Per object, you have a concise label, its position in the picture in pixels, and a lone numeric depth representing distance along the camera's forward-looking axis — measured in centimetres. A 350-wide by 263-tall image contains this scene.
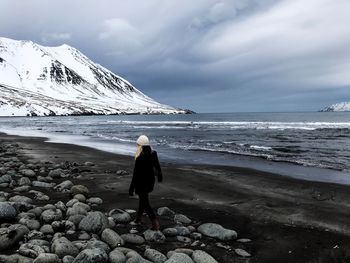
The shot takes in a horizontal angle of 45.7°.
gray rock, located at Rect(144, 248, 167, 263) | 804
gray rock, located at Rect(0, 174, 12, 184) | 1496
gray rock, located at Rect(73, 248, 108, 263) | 741
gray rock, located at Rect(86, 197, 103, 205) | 1266
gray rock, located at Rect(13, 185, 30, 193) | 1384
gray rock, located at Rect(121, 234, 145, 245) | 913
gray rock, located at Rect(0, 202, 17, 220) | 984
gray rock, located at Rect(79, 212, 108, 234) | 956
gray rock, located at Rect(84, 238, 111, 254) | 822
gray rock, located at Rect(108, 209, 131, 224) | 1061
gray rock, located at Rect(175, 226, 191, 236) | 977
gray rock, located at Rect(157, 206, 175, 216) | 1148
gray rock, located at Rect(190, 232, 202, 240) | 962
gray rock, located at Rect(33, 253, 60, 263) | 743
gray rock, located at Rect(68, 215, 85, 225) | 994
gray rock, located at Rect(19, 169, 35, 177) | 1720
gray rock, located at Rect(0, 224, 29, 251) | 825
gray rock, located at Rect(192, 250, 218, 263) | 798
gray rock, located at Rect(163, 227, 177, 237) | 972
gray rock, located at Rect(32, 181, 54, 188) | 1497
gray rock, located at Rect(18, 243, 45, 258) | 784
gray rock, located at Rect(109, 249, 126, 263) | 774
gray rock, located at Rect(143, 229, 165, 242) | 935
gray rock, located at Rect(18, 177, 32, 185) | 1502
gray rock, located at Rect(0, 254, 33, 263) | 745
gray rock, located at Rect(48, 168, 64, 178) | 1733
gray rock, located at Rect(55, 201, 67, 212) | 1123
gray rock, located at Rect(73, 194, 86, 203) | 1266
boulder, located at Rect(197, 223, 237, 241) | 960
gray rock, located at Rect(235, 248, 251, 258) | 868
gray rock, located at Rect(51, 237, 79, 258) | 798
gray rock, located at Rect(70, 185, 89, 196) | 1351
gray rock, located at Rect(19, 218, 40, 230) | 948
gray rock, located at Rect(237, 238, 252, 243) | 952
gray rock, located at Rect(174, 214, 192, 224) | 1086
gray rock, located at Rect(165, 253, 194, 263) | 771
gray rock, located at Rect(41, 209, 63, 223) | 1011
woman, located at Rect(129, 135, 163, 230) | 984
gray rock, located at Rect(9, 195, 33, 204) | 1176
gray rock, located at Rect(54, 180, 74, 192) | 1451
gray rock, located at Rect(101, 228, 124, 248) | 884
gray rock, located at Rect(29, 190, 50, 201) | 1274
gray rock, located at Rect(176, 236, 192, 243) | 938
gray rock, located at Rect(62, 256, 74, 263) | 755
